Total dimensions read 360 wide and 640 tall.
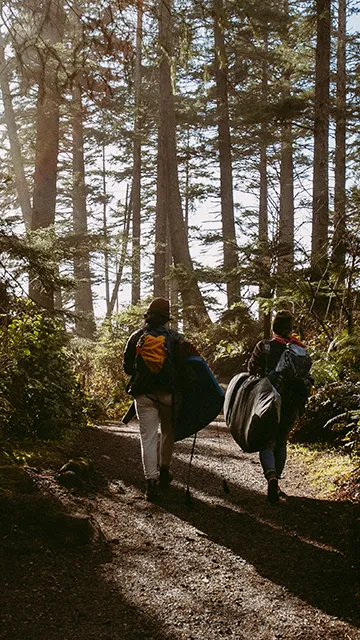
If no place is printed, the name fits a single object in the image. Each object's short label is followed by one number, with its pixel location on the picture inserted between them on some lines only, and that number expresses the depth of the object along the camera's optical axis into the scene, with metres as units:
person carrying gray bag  5.52
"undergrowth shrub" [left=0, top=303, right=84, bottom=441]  6.59
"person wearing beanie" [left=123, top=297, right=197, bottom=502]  5.80
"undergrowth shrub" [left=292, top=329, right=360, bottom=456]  7.16
